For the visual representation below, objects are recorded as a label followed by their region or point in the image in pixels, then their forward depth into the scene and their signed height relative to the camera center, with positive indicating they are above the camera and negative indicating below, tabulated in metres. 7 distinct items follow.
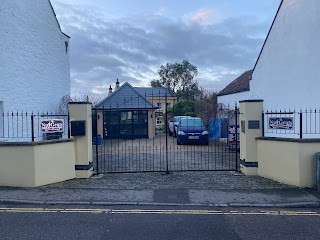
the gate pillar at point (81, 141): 9.22 -0.72
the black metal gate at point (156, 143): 11.42 -1.75
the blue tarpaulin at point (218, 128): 18.62 -0.71
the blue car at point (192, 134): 18.09 -1.04
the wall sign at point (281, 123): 8.54 -0.19
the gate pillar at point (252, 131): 9.37 -0.46
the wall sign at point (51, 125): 8.82 -0.21
